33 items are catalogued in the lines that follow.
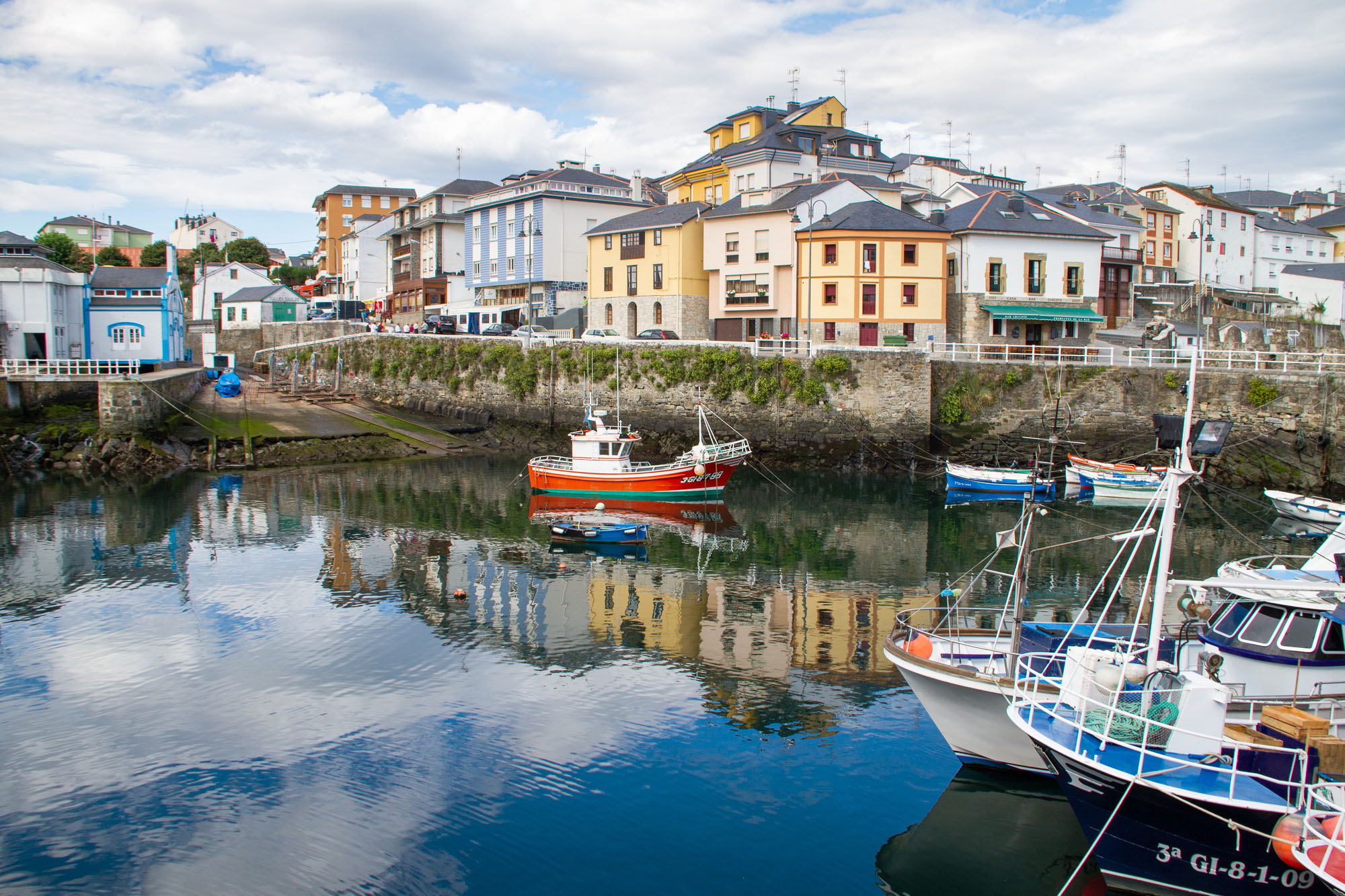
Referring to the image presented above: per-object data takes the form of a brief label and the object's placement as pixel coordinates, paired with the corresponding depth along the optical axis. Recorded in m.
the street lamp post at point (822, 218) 48.94
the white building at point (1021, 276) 49.91
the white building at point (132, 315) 53.50
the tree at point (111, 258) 92.38
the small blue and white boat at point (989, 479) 39.53
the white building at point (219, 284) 80.75
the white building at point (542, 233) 66.06
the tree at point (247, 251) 107.12
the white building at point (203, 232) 119.44
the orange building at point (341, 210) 106.17
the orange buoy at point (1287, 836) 9.74
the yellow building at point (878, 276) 48.41
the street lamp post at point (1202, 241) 63.47
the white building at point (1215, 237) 68.69
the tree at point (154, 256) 98.44
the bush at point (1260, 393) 38.66
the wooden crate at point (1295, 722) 10.97
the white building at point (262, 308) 74.88
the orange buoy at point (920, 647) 14.90
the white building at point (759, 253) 51.78
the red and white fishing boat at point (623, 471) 37.59
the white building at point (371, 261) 87.44
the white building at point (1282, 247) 72.38
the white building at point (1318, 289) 63.00
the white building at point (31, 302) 47.75
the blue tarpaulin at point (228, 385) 53.94
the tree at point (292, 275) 106.25
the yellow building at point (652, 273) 56.09
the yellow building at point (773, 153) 61.44
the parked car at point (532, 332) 53.72
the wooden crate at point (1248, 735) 11.20
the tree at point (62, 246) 83.75
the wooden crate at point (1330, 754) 10.66
